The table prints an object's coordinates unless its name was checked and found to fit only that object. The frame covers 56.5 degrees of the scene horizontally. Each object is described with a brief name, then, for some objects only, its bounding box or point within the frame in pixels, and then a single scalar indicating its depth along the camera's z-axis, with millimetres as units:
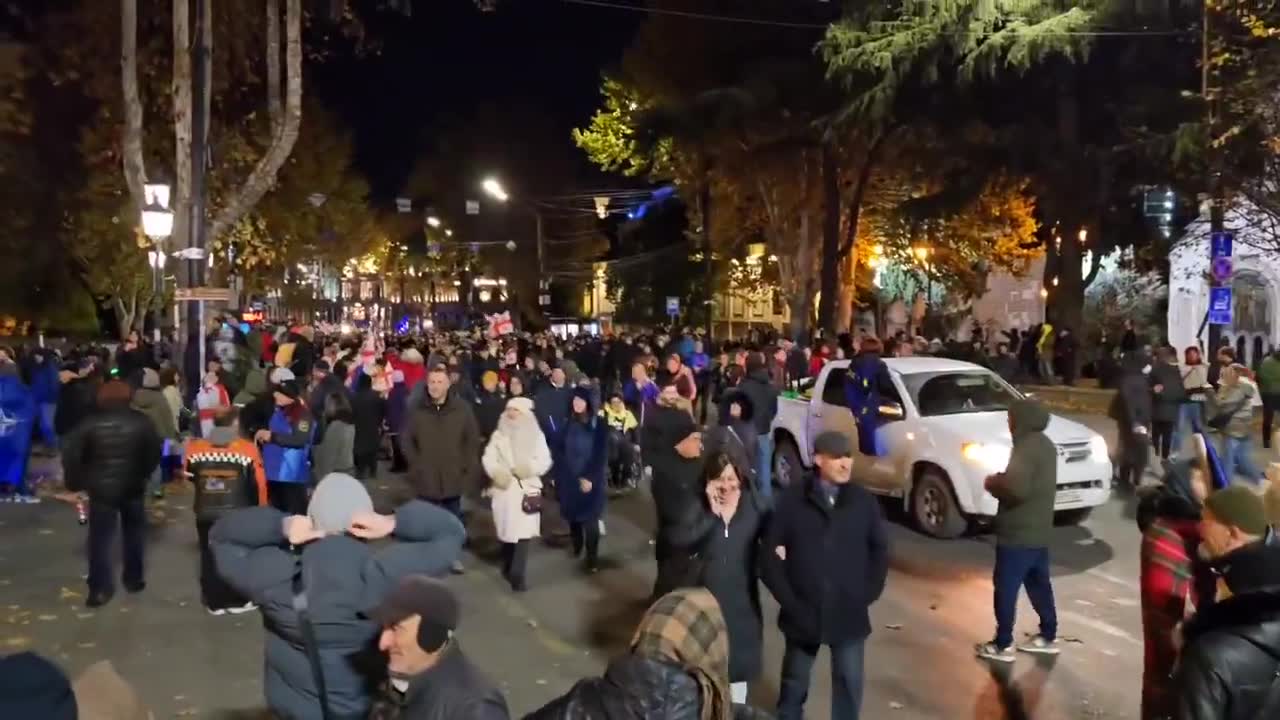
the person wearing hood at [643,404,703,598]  5957
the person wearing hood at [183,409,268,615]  8711
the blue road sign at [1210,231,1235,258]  19531
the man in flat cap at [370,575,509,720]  3125
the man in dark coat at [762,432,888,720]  5605
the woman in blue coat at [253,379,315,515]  9719
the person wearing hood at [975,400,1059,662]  7480
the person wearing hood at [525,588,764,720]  2945
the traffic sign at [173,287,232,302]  16766
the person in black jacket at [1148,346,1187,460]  15234
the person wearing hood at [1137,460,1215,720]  5031
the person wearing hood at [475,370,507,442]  13578
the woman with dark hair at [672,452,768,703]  5680
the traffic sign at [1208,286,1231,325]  19516
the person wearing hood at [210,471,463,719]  4059
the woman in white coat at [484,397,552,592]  9414
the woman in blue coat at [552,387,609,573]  10602
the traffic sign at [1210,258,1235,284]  19391
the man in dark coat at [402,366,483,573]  9453
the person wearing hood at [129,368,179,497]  12312
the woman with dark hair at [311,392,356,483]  9719
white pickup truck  11453
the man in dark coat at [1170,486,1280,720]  3432
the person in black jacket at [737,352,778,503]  12391
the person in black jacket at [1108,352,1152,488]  13992
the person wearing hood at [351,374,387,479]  15250
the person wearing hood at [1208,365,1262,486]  13055
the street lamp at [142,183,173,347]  18688
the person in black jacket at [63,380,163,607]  8742
